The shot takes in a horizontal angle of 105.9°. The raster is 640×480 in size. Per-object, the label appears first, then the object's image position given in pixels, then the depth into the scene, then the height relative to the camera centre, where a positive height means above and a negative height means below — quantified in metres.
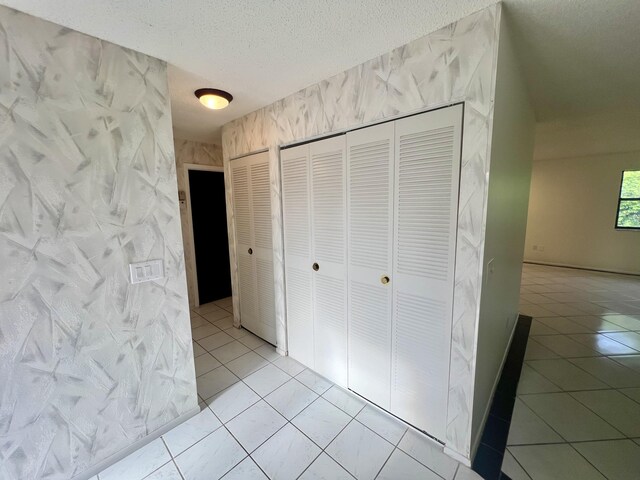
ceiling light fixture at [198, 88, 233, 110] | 1.89 +0.93
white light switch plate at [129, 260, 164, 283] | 1.47 -0.35
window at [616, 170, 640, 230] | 4.80 +0.22
